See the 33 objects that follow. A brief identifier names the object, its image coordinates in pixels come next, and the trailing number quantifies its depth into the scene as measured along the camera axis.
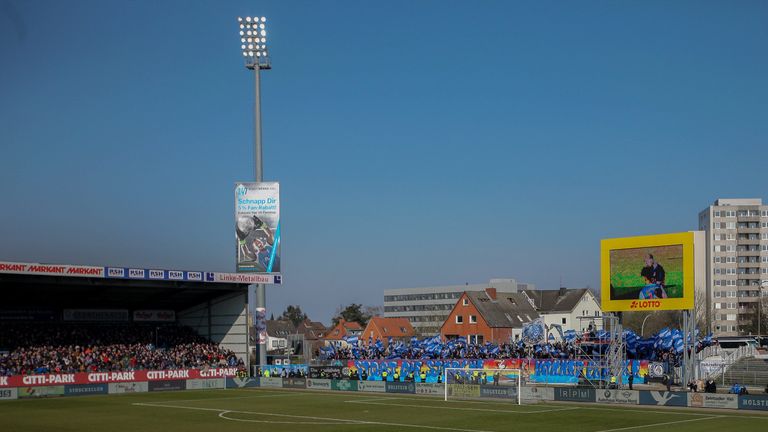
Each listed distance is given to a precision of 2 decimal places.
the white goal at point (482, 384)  49.41
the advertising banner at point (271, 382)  64.31
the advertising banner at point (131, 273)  58.12
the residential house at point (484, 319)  104.62
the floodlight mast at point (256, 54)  65.75
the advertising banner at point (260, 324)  68.12
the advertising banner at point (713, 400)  42.19
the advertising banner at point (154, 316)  76.69
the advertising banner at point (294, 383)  62.86
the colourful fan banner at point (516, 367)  58.97
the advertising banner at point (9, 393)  55.14
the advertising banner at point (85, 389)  58.59
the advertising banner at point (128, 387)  60.78
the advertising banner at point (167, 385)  63.05
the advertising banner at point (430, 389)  54.91
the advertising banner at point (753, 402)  40.97
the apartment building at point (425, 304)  176.88
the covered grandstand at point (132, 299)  62.53
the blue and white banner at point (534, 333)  65.98
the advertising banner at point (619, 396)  46.12
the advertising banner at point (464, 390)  51.12
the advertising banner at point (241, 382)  65.88
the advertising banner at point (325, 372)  69.31
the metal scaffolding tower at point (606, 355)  52.47
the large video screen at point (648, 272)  49.06
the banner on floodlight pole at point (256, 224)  62.12
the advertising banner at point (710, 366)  61.72
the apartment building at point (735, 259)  128.00
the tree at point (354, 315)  182.26
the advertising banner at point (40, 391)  56.22
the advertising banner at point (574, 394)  47.41
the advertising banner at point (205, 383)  64.62
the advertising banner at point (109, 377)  57.91
